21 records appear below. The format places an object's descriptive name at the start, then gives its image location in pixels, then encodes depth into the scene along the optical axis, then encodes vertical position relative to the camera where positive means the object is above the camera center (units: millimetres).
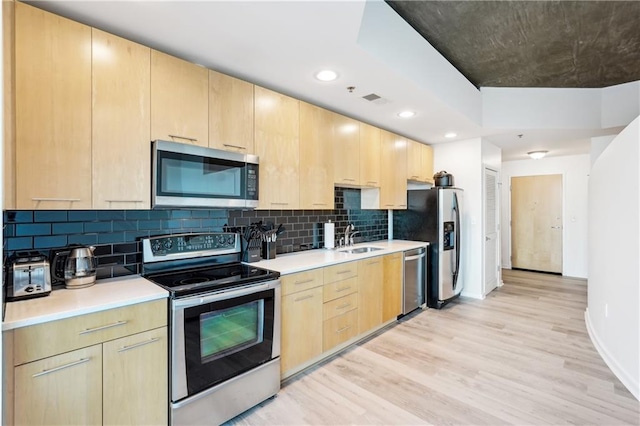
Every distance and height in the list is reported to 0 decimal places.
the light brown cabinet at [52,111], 1508 +511
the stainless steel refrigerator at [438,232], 4137 -270
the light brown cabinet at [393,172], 3838 +503
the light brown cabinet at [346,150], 3182 +641
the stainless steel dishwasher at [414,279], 3735 -838
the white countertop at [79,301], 1335 -430
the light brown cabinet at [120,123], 1739 +514
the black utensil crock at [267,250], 2742 -331
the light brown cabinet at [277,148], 2525 +537
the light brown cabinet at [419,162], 4355 +723
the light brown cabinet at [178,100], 1954 +724
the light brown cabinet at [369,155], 3496 +645
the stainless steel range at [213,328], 1735 -714
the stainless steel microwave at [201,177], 1933 +236
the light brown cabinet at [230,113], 2215 +722
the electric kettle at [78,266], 1742 -304
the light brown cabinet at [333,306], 2398 -843
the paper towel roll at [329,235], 3428 -252
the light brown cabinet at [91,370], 1305 -726
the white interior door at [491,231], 4818 -310
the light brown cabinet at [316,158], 2850 +507
